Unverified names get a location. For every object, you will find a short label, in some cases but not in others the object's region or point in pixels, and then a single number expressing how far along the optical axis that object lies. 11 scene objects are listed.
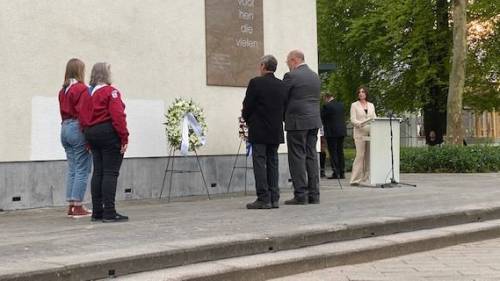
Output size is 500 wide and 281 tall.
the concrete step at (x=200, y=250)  5.12
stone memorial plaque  11.65
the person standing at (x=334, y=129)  15.37
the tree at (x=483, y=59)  25.27
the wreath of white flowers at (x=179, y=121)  10.53
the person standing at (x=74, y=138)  8.38
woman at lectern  13.31
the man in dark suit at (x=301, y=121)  9.61
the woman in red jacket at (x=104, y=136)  7.89
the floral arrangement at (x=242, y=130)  11.37
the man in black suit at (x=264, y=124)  9.07
